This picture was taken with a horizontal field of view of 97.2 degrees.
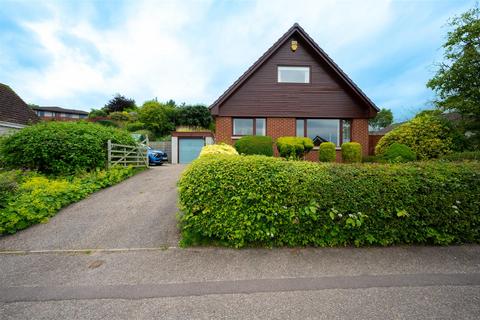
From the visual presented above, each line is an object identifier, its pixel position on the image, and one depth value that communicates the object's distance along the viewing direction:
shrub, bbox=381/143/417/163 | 8.60
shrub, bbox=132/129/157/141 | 27.02
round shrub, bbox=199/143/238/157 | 5.47
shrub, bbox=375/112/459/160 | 8.98
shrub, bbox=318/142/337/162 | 9.73
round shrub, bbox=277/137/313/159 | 9.06
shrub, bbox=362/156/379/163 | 10.41
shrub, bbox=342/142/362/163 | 10.16
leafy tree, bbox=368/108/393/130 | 59.16
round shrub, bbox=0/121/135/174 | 7.60
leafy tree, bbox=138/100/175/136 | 30.00
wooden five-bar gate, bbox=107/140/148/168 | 9.18
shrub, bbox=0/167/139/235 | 4.53
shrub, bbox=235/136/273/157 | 8.92
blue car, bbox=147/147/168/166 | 15.14
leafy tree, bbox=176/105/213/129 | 31.23
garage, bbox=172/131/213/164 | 18.31
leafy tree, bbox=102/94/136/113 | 39.50
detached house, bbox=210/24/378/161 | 11.50
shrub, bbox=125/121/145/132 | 28.88
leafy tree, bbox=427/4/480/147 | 8.86
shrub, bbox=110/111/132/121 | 34.20
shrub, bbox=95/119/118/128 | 29.07
